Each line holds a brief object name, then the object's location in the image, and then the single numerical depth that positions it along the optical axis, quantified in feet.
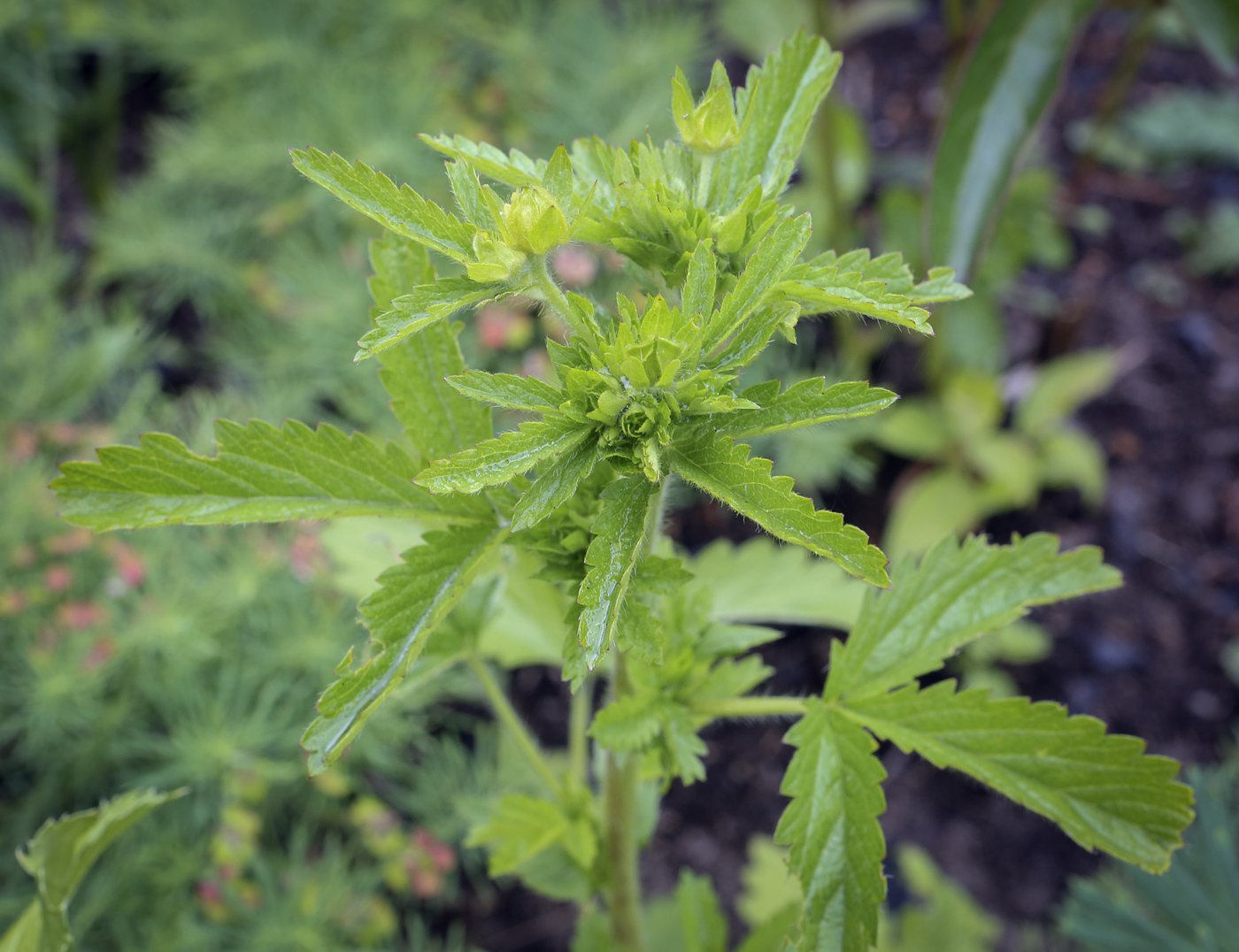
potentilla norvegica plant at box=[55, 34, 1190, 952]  0.68
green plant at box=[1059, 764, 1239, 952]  0.89
